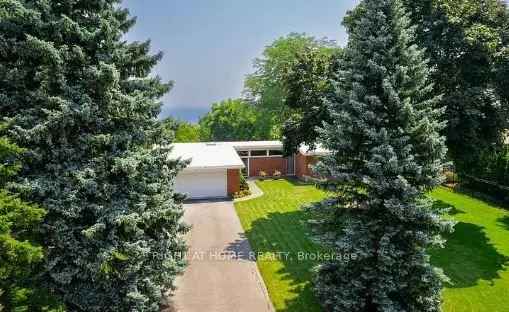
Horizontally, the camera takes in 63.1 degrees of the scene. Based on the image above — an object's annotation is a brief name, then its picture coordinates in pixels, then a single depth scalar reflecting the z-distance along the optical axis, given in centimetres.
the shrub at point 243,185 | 3000
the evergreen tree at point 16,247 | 901
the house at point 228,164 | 2864
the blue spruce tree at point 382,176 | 1230
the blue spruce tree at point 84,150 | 1082
